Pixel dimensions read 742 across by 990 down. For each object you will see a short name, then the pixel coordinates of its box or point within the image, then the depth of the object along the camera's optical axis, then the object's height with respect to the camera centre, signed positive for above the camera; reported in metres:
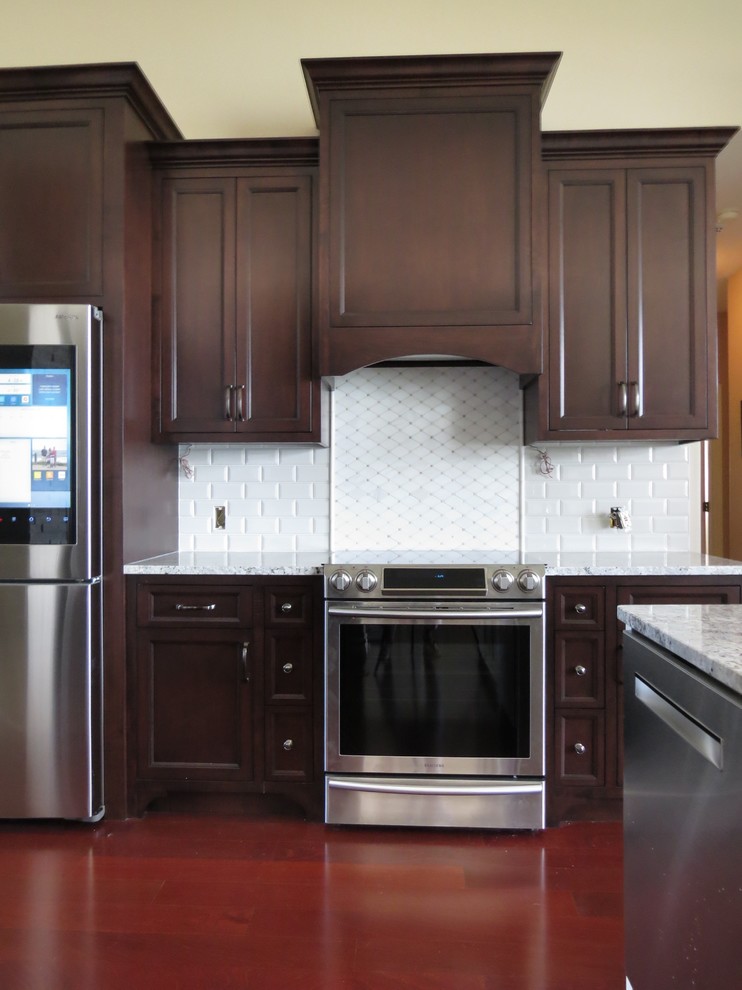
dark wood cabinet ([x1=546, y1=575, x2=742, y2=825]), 2.45 -0.67
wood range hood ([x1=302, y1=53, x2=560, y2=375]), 2.55 +1.13
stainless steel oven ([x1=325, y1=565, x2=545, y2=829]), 2.40 -0.73
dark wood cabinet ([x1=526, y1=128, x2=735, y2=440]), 2.67 +0.89
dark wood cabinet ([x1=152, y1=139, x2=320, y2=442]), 2.74 +0.89
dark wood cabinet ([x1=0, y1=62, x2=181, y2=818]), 2.48 +1.07
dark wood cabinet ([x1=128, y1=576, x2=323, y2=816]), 2.51 -0.72
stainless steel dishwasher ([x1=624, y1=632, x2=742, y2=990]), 0.97 -0.56
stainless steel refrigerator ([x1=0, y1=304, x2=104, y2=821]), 2.40 -0.21
